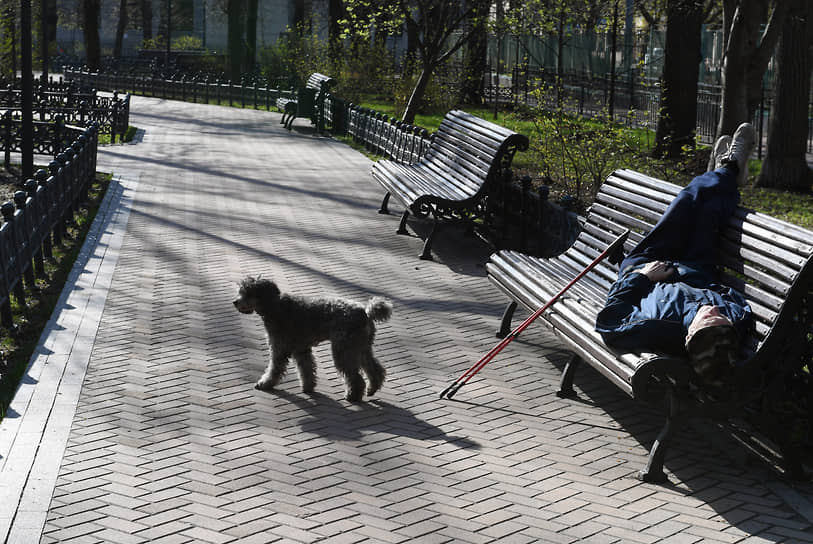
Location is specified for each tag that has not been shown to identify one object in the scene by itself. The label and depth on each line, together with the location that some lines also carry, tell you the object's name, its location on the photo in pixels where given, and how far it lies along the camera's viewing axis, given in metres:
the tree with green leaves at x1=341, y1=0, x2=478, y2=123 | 19.75
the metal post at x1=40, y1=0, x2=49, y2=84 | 25.08
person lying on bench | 4.93
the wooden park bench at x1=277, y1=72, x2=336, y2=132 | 23.30
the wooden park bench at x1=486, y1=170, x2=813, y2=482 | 4.97
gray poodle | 5.96
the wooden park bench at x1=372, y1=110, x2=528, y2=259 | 9.90
